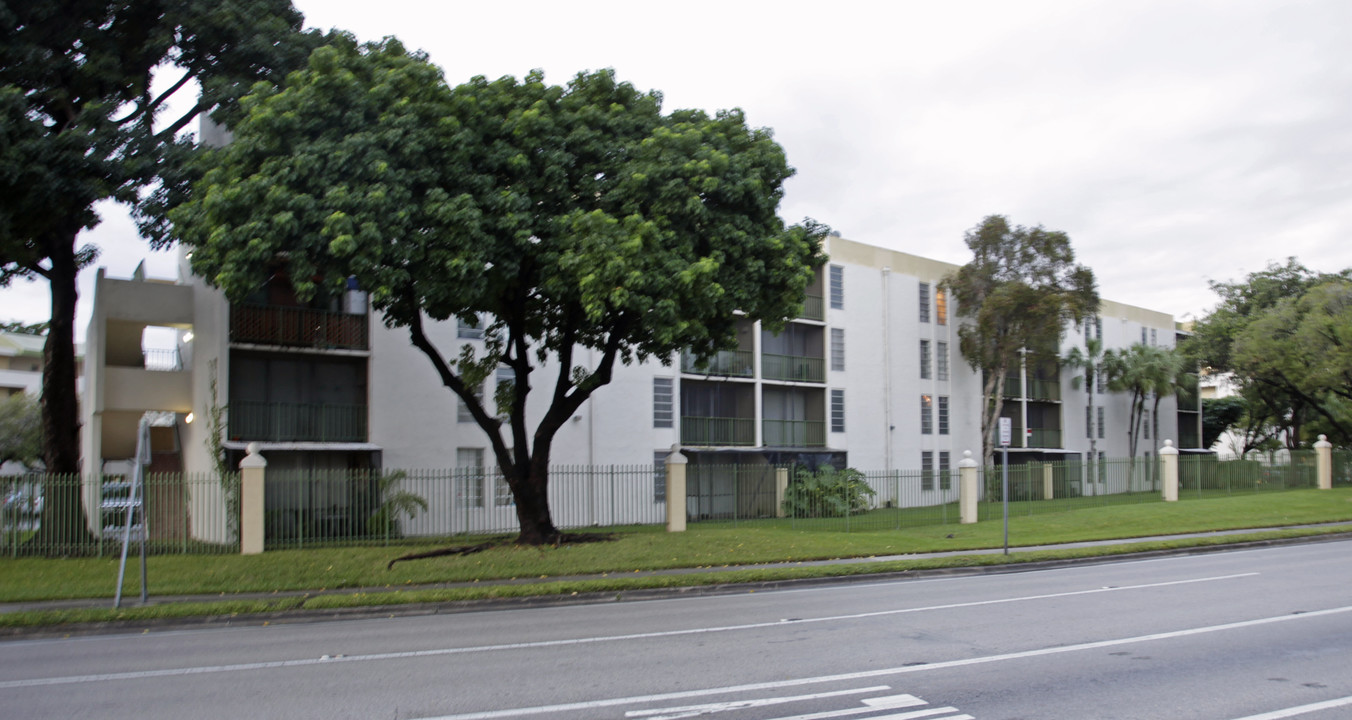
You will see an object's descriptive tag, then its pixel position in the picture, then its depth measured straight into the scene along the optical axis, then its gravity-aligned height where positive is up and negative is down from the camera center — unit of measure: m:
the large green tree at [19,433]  46.03 -0.66
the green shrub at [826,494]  30.92 -2.64
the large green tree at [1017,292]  37.62 +4.55
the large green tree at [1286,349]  38.26 +2.47
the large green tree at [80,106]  19.05 +6.62
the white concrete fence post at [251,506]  19.83 -1.81
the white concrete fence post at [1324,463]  38.06 -2.19
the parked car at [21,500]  20.09 -1.67
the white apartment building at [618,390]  24.05 +0.72
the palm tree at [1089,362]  45.94 +2.18
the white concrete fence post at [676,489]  23.44 -1.84
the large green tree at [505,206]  16.48 +3.67
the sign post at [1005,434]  18.23 -0.46
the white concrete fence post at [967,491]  26.67 -2.21
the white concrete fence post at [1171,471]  33.00 -2.13
